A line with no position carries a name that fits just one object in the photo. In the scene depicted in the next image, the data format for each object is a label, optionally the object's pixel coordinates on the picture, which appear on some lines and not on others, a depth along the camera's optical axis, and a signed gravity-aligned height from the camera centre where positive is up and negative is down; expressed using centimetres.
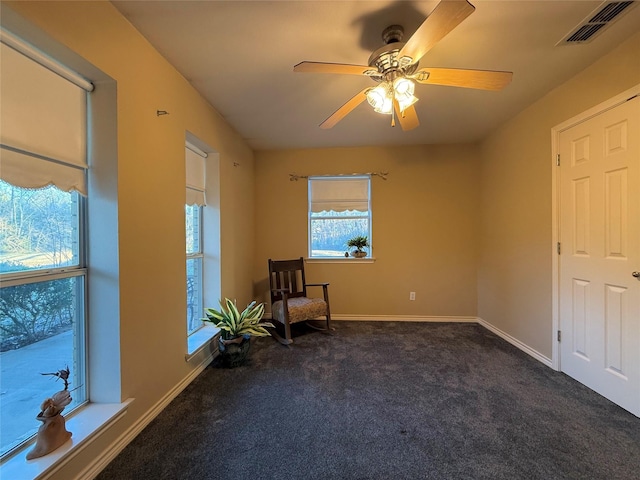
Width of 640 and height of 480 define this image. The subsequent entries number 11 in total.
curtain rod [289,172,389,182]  371 +89
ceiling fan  147 +96
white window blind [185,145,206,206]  239 +59
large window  113 +2
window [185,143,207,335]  243 +8
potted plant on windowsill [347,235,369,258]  372 -7
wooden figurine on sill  114 -81
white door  175 -13
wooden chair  300 -74
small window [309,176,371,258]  380 +37
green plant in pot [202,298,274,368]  237 -83
